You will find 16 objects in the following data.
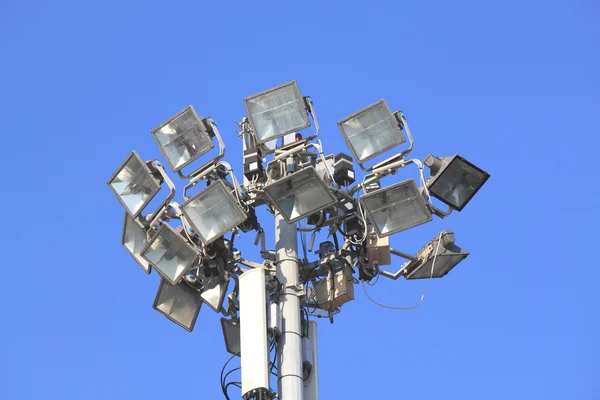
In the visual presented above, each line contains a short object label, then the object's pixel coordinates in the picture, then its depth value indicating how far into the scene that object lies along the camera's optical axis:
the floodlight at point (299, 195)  17.12
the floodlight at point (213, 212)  17.38
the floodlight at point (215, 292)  18.30
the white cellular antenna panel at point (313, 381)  17.69
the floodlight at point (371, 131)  17.75
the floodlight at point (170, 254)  17.84
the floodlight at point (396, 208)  17.33
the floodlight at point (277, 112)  17.66
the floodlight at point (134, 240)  18.94
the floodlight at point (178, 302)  18.77
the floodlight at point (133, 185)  18.27
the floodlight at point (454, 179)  17.97
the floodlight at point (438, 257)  18.59
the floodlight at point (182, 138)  17.94
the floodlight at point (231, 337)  19.09
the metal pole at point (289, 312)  17.09
